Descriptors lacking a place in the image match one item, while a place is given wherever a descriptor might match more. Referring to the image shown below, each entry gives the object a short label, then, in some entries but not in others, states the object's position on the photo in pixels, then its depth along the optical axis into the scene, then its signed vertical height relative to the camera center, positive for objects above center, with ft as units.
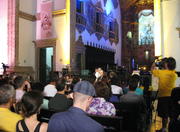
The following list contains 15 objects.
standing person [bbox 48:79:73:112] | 13.46 -2.26
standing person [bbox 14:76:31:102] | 14.80 -1.06
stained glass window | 84.33 +17.06
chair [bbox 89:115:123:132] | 9.01 -2.36
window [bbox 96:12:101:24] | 64.80 +15.78
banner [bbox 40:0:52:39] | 50.67 +12.16
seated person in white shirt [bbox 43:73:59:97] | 19.70 -2.06
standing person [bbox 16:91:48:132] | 7.35 -1.58
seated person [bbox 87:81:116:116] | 11.18 -2.13
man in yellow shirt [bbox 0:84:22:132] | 8.59 -1.88
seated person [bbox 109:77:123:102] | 15.74 -1.89
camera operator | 15.21 -1.26
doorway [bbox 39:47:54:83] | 53.85 +0.30
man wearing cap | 6.04 -1.48
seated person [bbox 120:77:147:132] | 14.19 -2.38
